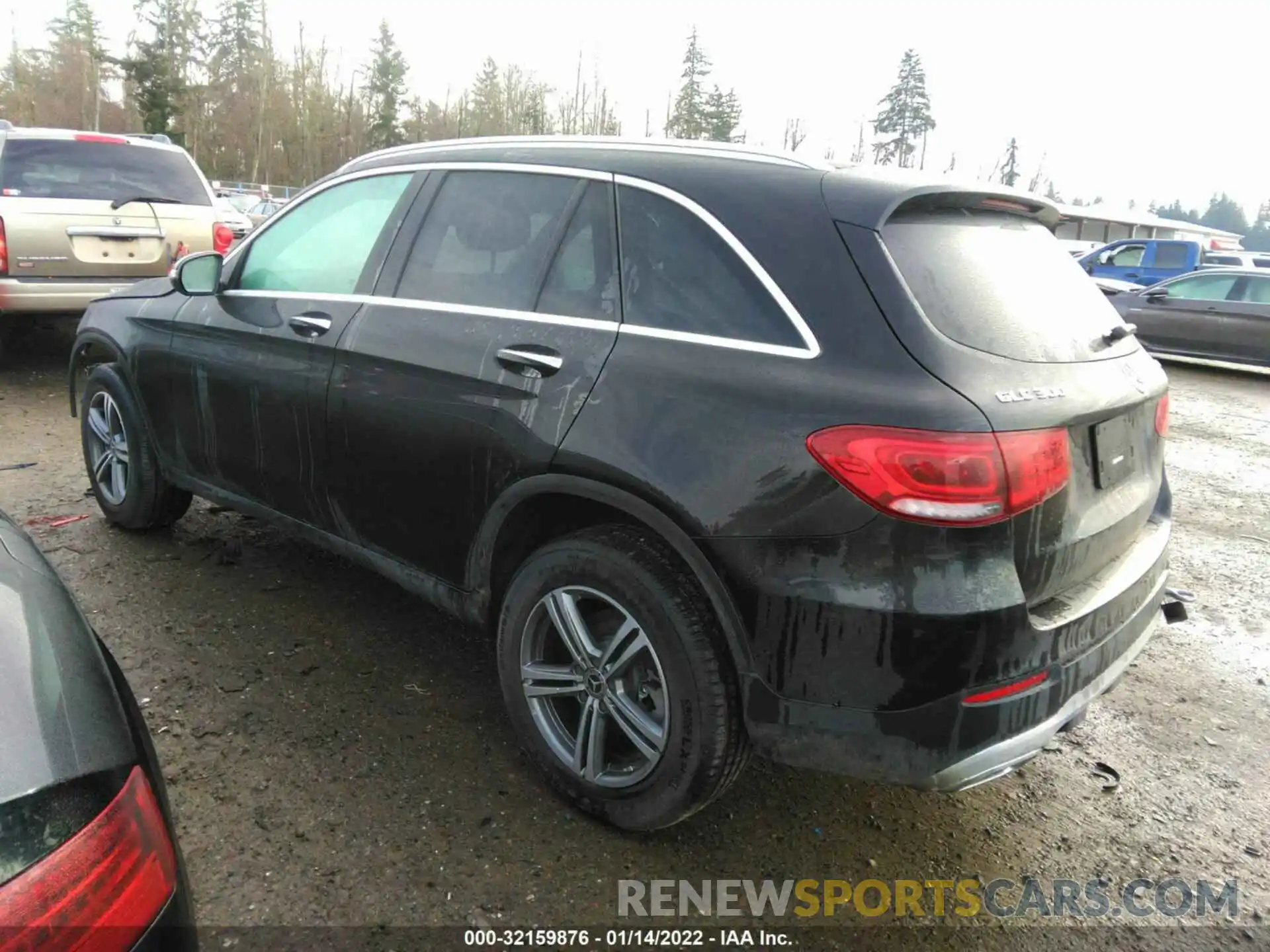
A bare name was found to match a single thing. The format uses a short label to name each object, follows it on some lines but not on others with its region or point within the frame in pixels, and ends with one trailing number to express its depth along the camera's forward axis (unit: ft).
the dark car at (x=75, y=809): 3.54
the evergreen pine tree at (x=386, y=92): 231.09
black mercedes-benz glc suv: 6.47
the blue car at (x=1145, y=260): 66.18
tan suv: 22.48
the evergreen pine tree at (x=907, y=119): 225.56
